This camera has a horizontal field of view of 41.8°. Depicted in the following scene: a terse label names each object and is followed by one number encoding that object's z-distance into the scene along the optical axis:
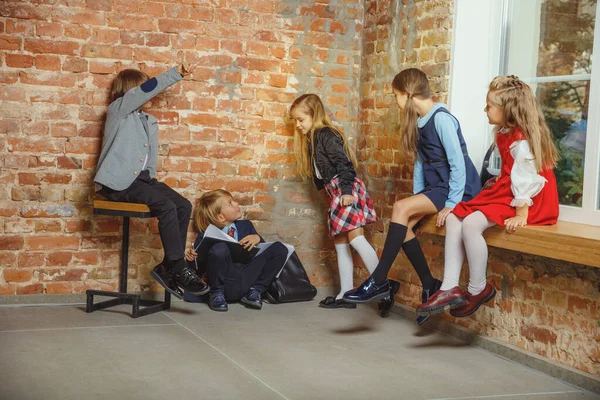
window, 3.74
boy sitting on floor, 4.88
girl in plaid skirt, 4.87
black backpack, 5.08
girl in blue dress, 4.03
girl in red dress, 3.59
